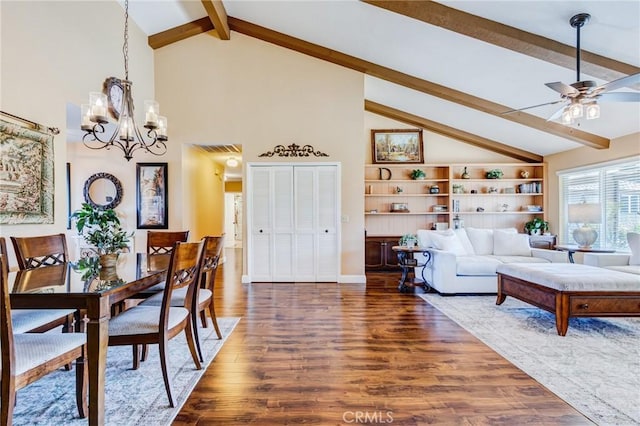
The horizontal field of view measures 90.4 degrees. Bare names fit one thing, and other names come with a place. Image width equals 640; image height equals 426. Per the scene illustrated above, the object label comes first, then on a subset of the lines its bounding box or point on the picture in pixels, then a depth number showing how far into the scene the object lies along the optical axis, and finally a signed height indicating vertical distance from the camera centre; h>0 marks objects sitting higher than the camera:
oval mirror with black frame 5.27 +0.43
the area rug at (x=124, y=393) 1.82 -1.16
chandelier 2.53 +0.90
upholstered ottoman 2.99 -0.80
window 4.72 +0.26
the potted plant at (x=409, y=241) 5.06 -0.44
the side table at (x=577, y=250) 4.55 -0.56
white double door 5.44 -0.15
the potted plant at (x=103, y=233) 2.25 -0.13
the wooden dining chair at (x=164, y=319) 1.93 -0.67
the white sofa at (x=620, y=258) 4.15 -0.63
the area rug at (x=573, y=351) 1.97 -1.17
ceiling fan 2.81 +1.07
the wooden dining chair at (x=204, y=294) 2.44 -0.67
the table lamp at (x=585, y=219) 4.64 -0.11
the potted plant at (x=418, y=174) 6.73 +0.83
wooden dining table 1.59 -0.41
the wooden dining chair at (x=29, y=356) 1.38 -0.68
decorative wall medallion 5.44 +1.08
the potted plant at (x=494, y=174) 6.75 +0.82
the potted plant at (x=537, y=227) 6.46 -0.31
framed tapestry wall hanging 2.75 +0.42
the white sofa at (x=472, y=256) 4.49 -0.67
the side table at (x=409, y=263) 4.84 -0.78
